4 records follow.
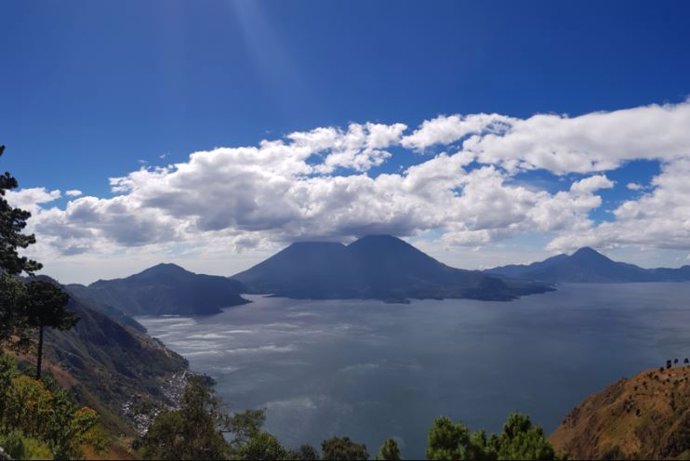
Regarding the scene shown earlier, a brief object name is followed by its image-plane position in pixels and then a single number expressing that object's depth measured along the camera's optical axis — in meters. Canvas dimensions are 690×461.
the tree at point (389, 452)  42.19
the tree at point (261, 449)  60.16
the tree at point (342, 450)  71.56
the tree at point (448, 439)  43.56
